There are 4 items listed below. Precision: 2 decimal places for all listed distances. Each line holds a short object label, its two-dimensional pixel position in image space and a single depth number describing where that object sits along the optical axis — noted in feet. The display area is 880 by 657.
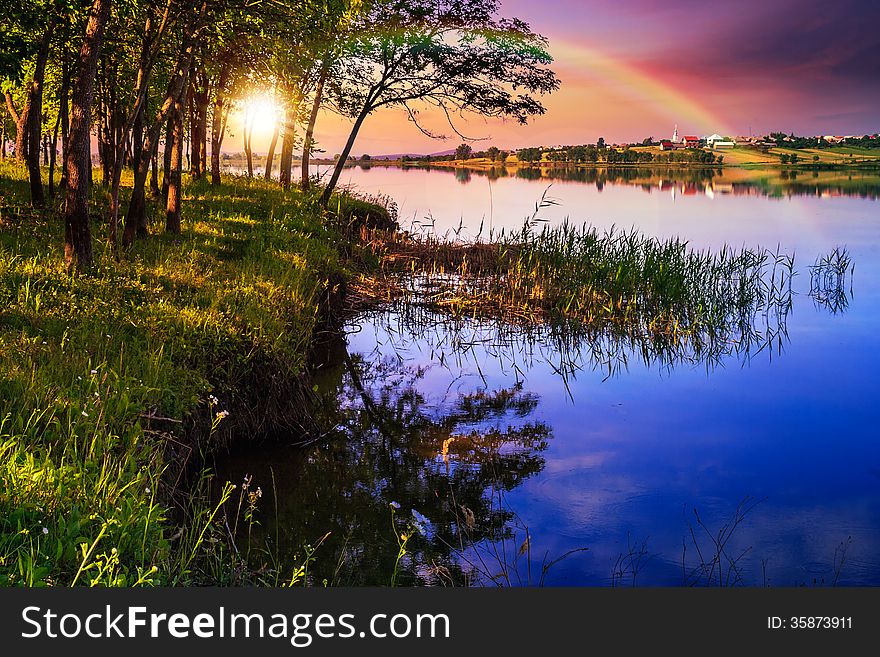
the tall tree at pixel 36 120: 56.80
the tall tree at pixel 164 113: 49.47
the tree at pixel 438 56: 102.06
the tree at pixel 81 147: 40.24
